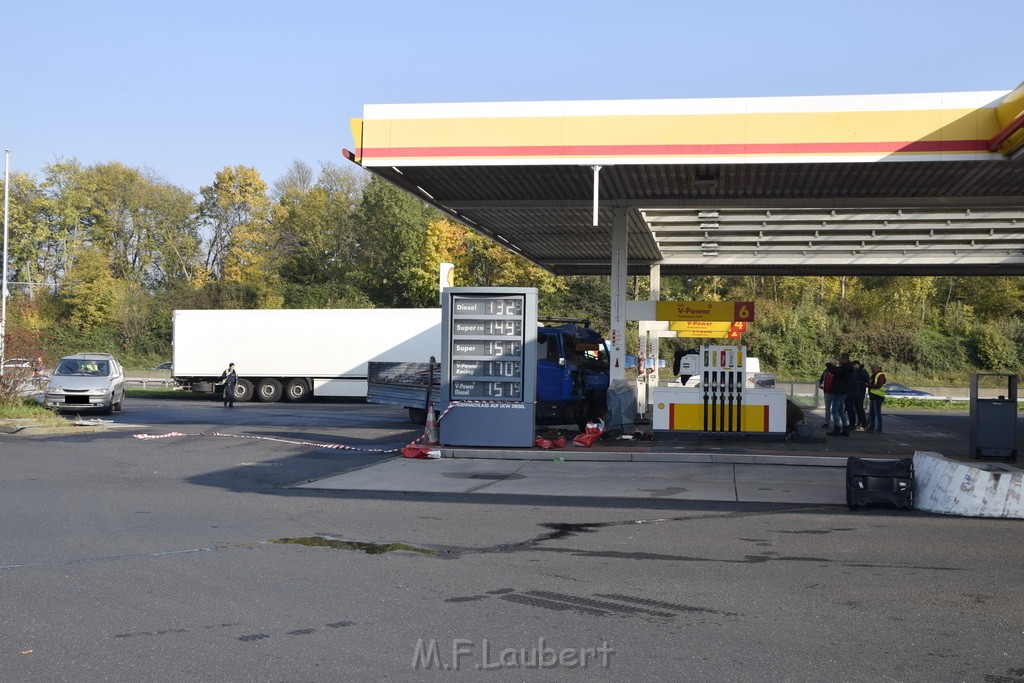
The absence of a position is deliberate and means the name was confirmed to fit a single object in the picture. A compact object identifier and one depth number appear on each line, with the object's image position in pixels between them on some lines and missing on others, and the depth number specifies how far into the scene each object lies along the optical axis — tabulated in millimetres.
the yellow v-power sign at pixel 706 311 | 21828
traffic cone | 17141
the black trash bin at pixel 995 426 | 15531
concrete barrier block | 10406
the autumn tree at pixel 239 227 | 63656
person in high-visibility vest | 21484
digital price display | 16922
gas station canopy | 15836
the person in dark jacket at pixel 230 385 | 31016
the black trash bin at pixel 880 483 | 10883
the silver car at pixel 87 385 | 25969
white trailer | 34781
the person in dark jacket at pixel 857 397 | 21516
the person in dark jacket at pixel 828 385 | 21516
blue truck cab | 20531
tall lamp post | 23609
